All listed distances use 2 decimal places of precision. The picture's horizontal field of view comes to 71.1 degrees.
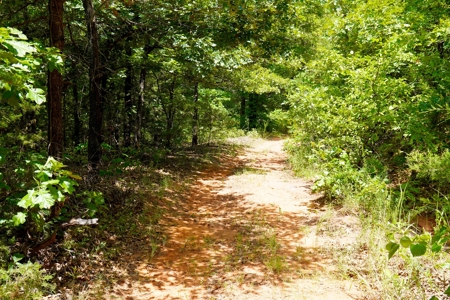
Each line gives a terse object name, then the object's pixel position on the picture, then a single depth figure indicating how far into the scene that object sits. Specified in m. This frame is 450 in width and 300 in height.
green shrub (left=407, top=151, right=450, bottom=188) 4.79
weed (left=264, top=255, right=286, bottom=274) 4.40
